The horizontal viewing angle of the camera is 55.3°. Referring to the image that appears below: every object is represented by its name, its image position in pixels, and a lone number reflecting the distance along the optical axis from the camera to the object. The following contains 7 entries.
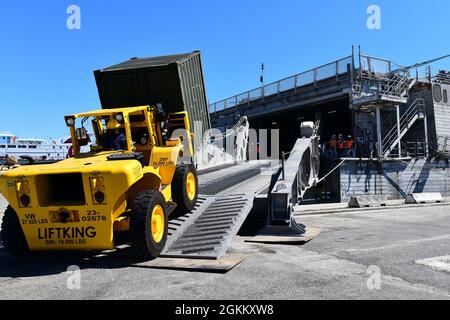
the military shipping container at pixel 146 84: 9.30
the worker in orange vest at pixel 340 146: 24.61
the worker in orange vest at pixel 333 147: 24.31
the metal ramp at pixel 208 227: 6.89
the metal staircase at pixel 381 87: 24.91
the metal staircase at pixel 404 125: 26.11
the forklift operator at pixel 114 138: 7.27
